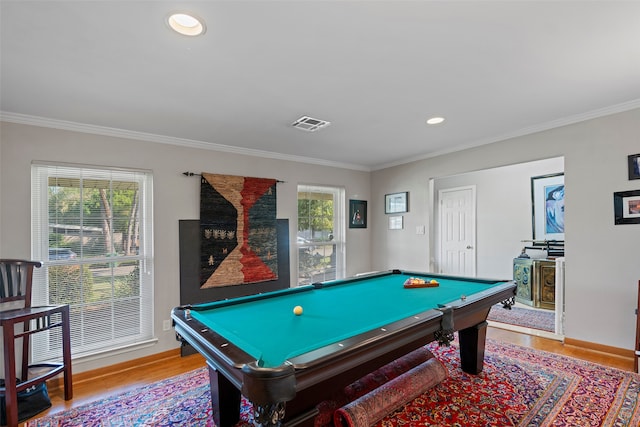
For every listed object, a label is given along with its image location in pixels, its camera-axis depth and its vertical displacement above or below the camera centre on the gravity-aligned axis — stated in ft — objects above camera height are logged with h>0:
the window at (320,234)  14.37 -0.88
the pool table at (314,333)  3.86 -2.04
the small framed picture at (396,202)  15.16 +0.67
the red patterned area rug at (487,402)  6.45 -4.39
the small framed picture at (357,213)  16.16 +0.13
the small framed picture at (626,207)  8.70 +0.19
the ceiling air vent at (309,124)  9.21 +2.95
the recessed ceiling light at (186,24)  4.67 +3.12
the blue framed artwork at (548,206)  15.24 +0.41
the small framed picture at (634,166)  8.70 +1.37
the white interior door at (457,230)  17.87 -0.95
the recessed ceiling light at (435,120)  9.34 +3.01
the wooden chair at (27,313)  7.13 -2.27
